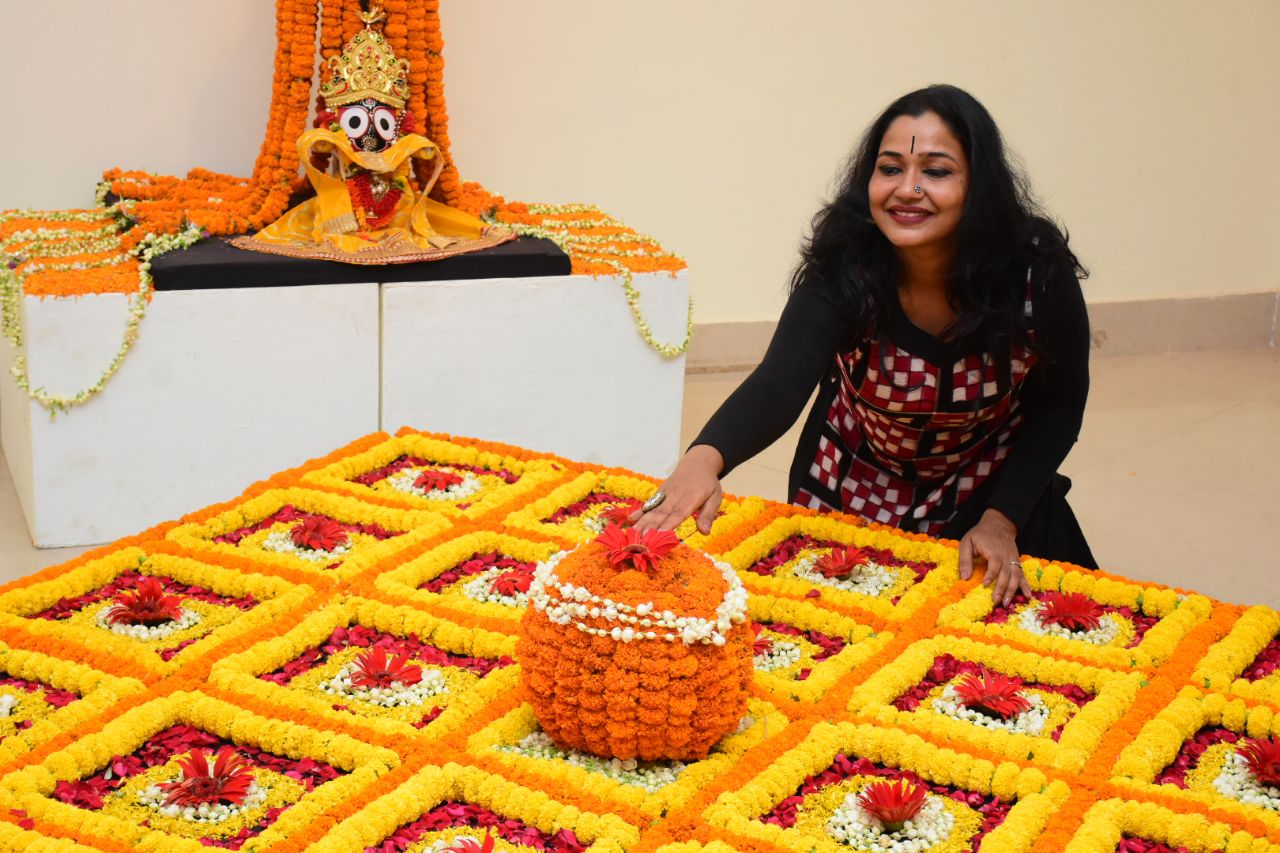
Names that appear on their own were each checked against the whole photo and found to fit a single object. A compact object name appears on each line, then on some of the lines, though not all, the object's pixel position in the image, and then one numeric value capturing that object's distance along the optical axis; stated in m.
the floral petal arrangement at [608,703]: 1.61
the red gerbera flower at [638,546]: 1.74
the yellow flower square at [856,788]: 1.59
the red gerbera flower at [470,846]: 1.52
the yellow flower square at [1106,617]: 2.04
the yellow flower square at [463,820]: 1.57
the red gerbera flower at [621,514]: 2.01
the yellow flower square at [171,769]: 1.58
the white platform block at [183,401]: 3.73
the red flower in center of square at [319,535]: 2.32
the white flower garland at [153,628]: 2.02
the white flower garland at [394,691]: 1.88
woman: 2.29
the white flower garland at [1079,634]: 2.10
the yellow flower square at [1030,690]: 1.77
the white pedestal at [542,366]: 4.17
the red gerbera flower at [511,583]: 2.19
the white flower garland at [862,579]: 2.26
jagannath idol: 4.02
